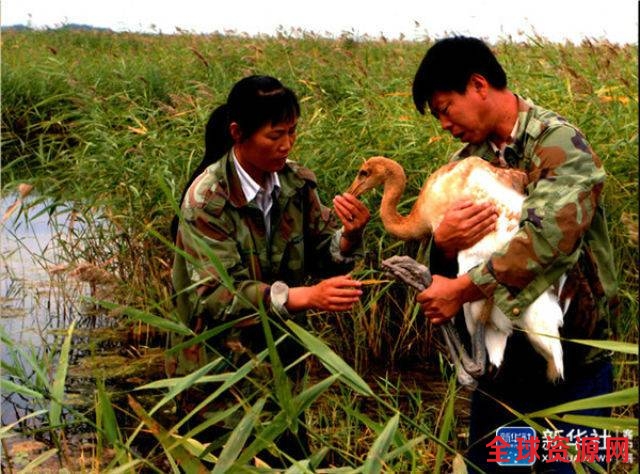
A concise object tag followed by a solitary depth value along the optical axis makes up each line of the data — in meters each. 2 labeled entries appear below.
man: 2.51
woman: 2.87
